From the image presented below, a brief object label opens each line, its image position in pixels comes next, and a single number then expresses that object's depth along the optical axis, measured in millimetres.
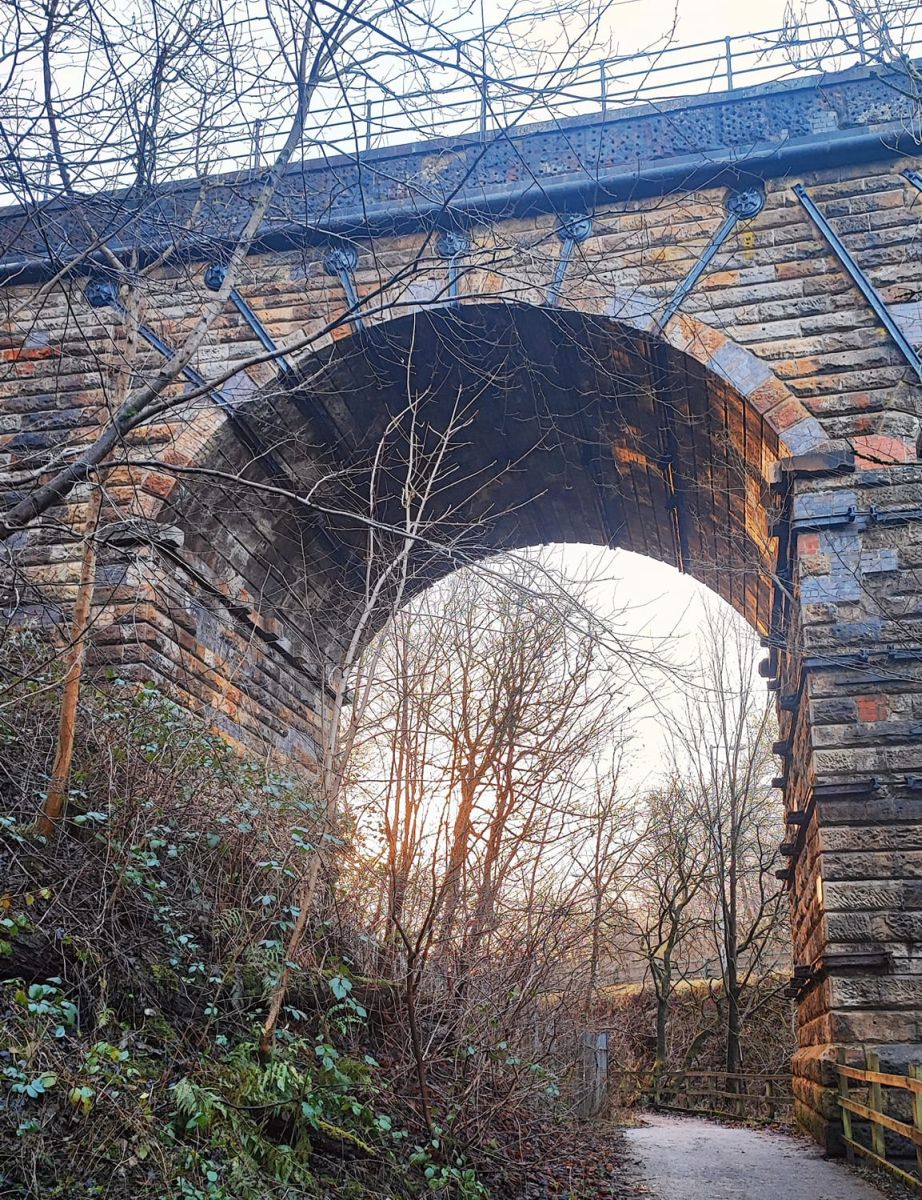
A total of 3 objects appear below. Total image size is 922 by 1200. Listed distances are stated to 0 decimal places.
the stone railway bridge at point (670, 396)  8148
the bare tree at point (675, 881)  19797
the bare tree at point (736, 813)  19938
